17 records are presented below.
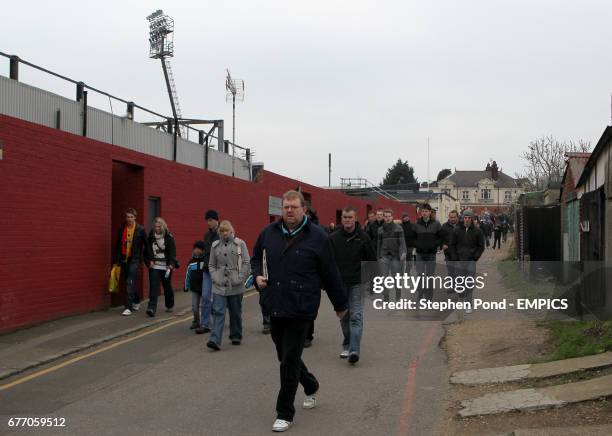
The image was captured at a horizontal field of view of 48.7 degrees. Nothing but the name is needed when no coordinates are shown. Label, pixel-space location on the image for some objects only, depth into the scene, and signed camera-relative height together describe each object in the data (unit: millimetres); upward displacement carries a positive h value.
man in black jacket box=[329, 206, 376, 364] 8070 -330
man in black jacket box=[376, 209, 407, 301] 12547 -141
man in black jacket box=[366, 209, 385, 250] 13438 +303
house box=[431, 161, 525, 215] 114500 +9375
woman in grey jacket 9383 -493
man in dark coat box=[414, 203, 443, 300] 12805 -27
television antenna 34156 +7668
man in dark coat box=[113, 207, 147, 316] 12259 -222
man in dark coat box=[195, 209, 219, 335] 10203 -628
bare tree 37812 +4479
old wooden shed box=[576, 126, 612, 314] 8500 +136
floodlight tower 36831 +11366
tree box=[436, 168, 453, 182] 139500 +13827
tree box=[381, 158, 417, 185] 105000 +10325
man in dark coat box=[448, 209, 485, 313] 12289 -111
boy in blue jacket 10500 -528
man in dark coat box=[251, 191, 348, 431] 5672 -381
